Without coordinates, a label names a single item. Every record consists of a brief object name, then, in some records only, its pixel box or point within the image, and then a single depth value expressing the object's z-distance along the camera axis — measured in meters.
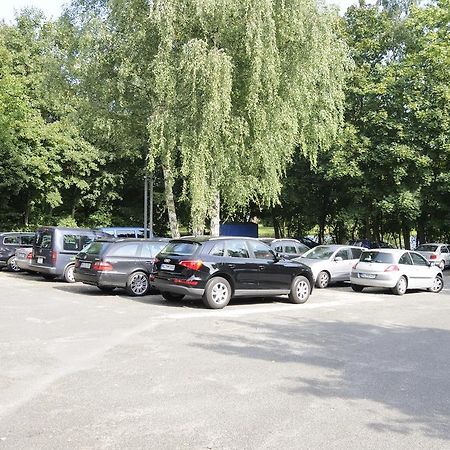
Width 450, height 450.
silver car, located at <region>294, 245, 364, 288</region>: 18.89
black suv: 12.45
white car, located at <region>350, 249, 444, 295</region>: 17.22
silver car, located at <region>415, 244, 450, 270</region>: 29.70
